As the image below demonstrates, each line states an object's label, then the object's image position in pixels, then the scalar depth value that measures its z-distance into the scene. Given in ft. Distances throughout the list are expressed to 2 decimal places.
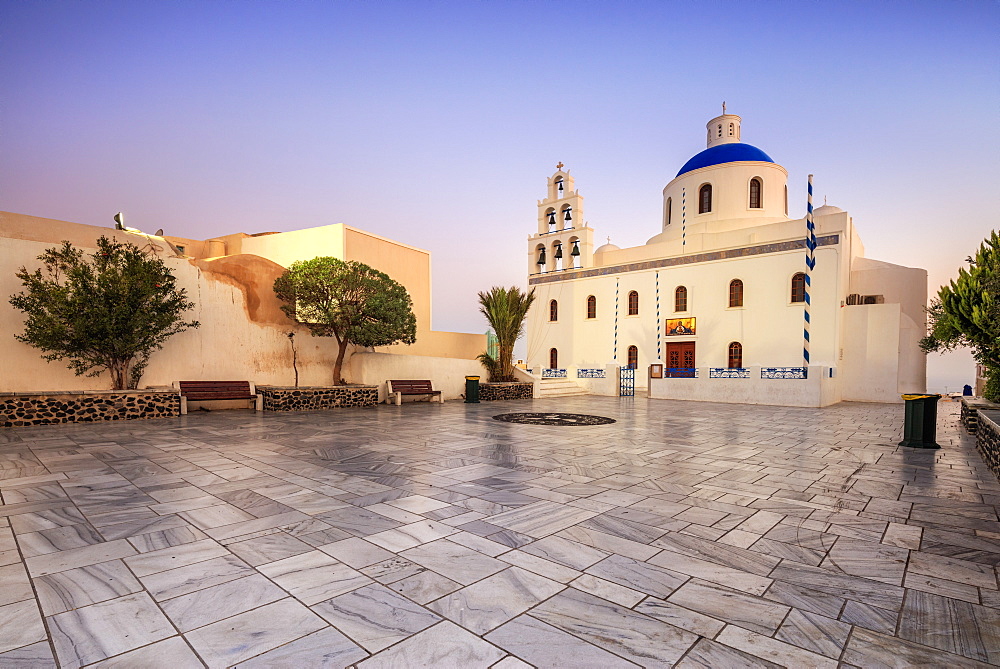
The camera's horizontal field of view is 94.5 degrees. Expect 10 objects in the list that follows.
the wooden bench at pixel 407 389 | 45.14
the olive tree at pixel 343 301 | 41.73
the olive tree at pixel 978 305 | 22.34
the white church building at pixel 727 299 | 56.39
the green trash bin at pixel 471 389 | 49.37
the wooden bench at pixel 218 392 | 34.81
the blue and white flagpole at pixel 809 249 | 53.21
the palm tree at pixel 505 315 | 55.93
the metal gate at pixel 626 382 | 59.82
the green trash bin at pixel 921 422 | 23.47
